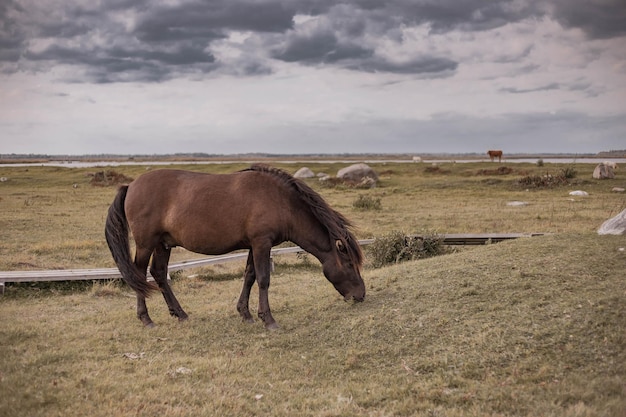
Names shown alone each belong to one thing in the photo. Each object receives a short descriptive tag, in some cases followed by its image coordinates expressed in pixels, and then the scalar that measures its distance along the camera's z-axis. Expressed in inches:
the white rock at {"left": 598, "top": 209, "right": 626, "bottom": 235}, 413.1
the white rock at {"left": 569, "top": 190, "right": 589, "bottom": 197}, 1144.3
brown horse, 333.7
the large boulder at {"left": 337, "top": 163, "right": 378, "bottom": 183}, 1621.6
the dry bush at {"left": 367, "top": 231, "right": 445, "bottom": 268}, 550.3
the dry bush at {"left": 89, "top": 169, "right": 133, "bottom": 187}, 1745.8
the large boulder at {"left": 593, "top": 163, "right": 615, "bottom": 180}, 1353.3
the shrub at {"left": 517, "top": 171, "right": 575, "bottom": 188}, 1324.7
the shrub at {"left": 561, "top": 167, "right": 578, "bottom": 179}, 1371.8
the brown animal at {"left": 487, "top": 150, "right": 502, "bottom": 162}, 2751.5
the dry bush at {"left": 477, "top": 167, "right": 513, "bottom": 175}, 1699.1
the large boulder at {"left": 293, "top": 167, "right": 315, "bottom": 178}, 1816.7
